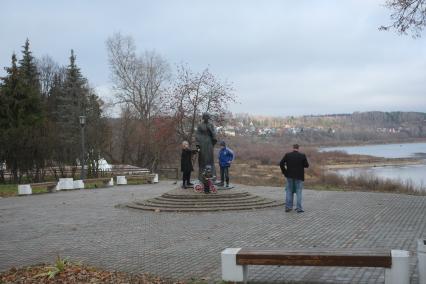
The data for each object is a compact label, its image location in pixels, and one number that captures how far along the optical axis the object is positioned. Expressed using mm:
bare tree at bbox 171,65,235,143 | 36656
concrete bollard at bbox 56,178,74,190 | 26328
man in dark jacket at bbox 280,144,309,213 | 14000
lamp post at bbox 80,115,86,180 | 28734
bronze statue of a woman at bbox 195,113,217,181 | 17094
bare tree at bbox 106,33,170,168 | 48562
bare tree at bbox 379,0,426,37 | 13328
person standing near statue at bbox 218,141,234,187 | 18562
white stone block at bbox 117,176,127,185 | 29891
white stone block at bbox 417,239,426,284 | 6137
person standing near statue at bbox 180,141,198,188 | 18000
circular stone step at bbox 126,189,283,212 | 15359
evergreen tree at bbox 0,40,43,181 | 30969
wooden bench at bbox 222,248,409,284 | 6102
